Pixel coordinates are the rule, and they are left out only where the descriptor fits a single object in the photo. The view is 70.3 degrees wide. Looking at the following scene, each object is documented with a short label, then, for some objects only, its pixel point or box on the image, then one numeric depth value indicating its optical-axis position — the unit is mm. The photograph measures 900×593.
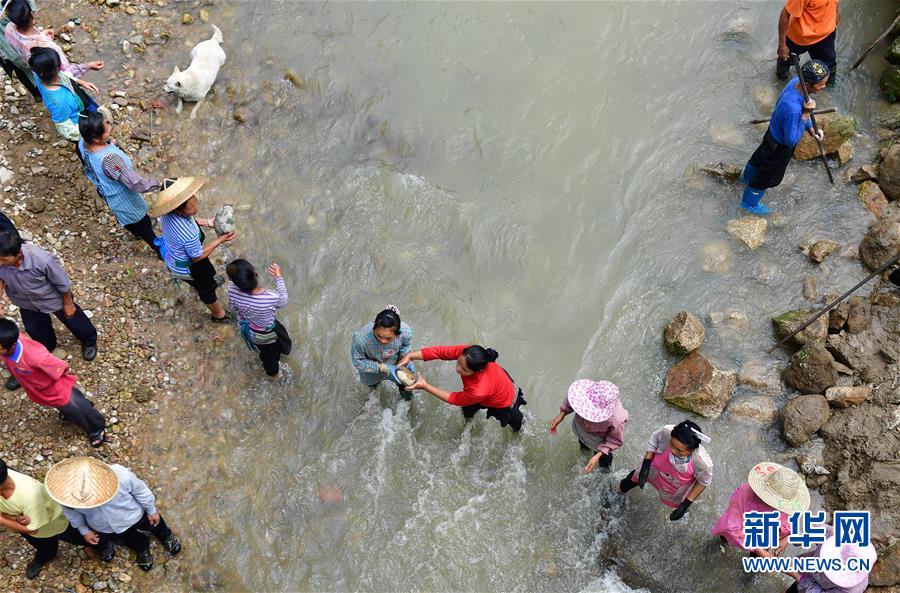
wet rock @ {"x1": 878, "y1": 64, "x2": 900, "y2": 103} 8348
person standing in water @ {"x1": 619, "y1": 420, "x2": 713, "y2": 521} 4812
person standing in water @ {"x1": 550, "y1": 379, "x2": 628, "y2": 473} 5207
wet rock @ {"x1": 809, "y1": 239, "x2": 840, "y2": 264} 7219
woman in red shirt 5008
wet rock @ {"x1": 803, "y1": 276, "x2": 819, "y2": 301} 7051
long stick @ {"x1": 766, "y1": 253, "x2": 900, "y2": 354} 5965
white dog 7801
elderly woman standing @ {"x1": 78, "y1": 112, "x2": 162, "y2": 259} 5609
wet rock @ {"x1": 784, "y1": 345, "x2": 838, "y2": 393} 6352
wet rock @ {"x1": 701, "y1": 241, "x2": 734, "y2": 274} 7324
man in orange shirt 7727
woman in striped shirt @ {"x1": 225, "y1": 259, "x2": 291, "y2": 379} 5254
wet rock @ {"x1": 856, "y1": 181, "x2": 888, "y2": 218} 7590
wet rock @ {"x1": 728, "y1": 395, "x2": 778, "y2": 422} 6414
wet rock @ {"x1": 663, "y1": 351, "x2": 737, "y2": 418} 6312
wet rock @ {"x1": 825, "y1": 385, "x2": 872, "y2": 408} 6258
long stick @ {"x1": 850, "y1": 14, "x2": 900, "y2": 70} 8328
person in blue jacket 6594
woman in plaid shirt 5332
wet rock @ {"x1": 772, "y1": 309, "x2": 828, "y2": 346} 6641
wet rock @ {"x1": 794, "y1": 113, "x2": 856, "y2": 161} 7699
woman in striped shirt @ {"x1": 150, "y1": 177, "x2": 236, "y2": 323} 5484
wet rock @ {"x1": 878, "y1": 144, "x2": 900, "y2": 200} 7574
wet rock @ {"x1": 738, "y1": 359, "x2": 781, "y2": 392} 6555
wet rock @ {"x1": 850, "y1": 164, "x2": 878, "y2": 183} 7754
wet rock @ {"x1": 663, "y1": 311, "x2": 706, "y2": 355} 6574
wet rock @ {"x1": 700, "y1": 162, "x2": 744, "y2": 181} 7848
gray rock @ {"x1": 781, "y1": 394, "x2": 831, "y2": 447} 6211
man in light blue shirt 4605
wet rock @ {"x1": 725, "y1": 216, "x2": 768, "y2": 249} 7383
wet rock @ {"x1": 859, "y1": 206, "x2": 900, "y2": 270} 7051
